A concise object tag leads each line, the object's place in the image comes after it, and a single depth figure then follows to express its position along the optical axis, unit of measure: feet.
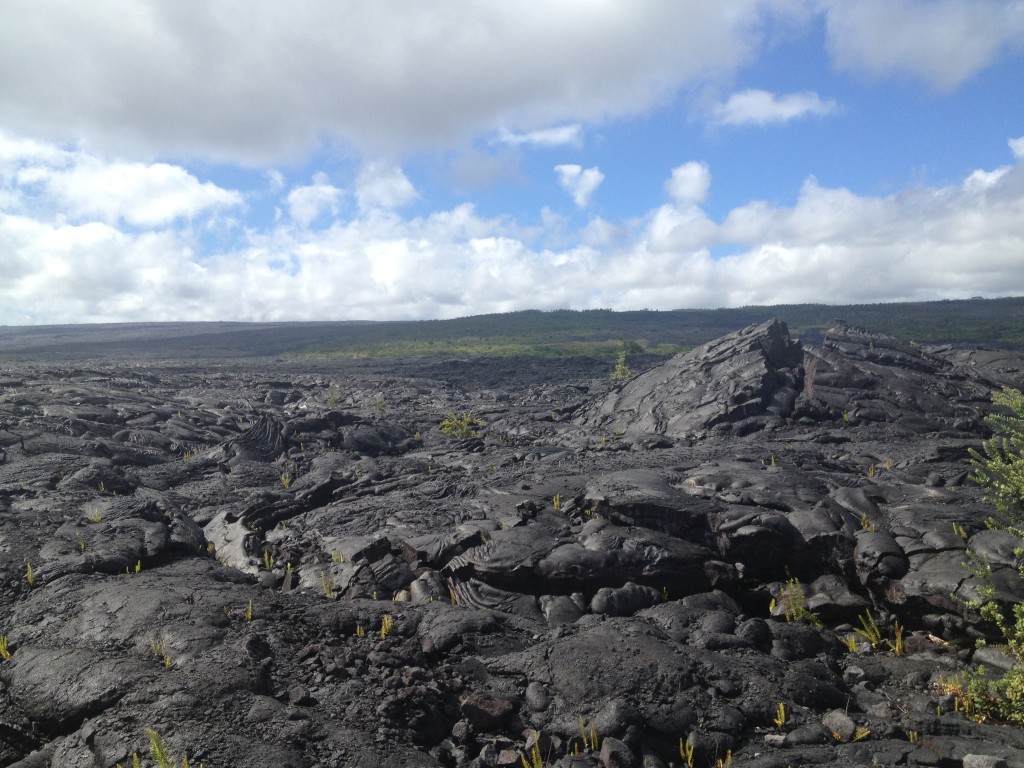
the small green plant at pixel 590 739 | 35.60
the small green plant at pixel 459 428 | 130.72
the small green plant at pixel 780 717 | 37.45
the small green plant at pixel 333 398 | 171.94
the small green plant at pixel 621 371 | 194.86
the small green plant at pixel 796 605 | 51.78
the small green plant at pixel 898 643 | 46.50
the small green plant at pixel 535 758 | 34.27
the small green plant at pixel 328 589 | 56.71
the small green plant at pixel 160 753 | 32.18
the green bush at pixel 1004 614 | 36.91
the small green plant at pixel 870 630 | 48.04
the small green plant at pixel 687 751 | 35.06
